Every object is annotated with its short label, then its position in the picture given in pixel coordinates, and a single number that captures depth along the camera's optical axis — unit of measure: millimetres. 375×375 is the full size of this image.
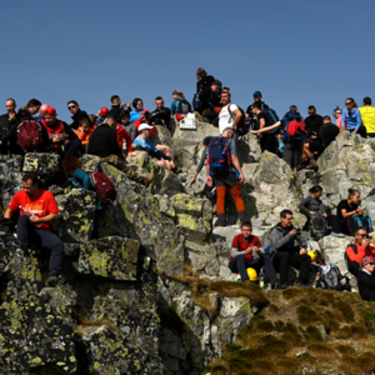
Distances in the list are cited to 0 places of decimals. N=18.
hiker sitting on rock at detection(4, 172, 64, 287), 9859
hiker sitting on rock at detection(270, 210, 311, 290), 13445
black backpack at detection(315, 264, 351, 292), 13695
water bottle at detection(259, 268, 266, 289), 13109
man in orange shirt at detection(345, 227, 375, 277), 14016
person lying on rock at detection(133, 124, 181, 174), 18141
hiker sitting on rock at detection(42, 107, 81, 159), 13141
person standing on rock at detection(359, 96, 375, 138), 23125
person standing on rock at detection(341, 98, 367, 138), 22312
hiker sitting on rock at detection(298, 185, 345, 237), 17125
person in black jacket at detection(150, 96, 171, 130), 22562
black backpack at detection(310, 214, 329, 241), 16609
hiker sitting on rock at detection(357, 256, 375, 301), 12680
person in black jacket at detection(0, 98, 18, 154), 12430
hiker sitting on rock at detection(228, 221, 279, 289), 13039
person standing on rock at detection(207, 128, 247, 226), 16469
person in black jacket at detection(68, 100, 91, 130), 18297
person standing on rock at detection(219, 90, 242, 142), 18391
